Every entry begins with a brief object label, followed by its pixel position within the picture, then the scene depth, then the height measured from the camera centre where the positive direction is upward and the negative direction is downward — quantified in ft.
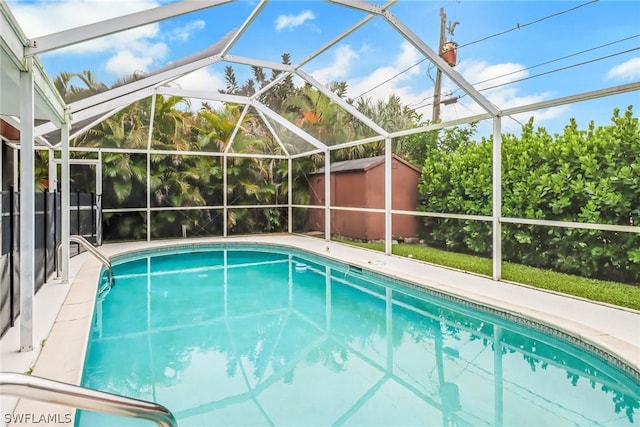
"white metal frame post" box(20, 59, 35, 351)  11.34 +0.07
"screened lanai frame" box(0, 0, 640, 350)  11.46 +4.91
